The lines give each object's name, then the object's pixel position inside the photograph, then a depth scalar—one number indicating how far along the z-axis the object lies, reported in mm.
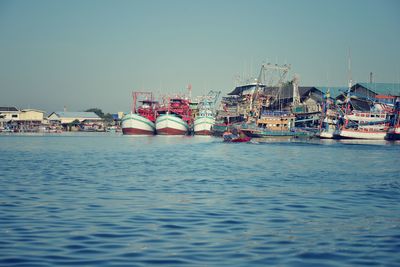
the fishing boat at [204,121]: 124938
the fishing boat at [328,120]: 91312
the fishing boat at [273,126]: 92250
